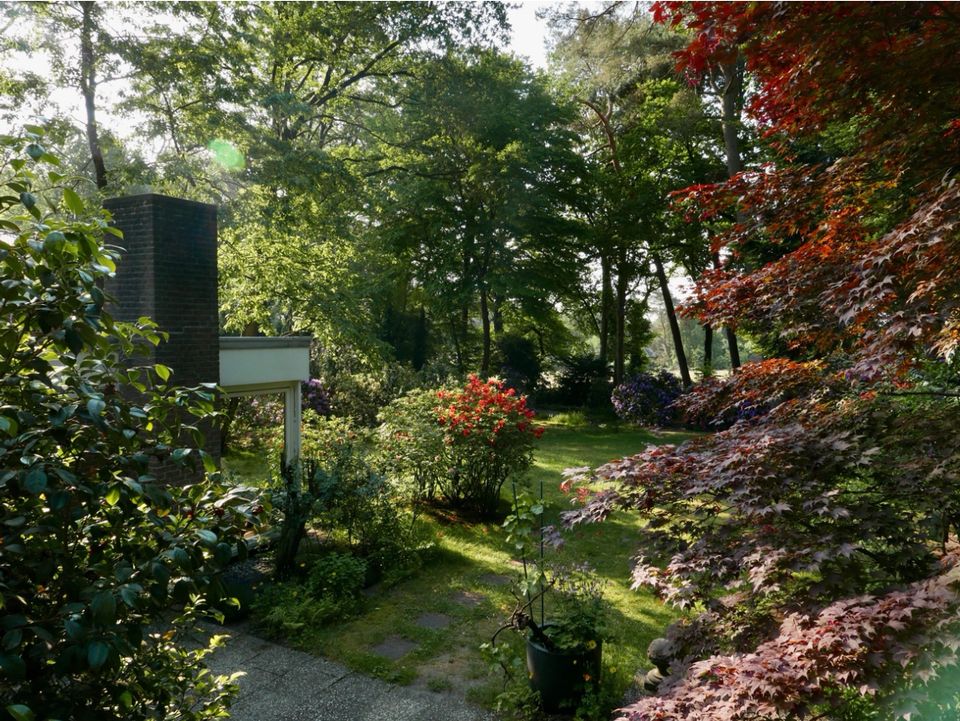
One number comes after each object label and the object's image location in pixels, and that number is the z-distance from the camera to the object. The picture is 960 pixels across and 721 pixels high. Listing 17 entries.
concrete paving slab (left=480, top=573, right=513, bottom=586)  5.84
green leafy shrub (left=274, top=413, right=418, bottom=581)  5.57
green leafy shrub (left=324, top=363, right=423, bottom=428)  14.47
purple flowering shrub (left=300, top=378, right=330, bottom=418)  14.19
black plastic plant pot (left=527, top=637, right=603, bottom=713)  3.61
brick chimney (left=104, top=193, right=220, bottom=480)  5.63
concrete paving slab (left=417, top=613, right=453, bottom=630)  4.95
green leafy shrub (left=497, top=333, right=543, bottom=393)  19.66
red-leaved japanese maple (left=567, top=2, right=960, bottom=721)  2.23
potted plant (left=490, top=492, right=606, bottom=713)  3.62
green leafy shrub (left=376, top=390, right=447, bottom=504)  7.49
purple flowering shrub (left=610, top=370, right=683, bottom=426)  15.48
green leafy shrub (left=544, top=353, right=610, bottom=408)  19.19
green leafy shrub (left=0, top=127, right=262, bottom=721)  1.53
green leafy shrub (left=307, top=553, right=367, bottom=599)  5.28
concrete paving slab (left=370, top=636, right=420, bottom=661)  4.50
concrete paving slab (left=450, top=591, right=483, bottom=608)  5.37
